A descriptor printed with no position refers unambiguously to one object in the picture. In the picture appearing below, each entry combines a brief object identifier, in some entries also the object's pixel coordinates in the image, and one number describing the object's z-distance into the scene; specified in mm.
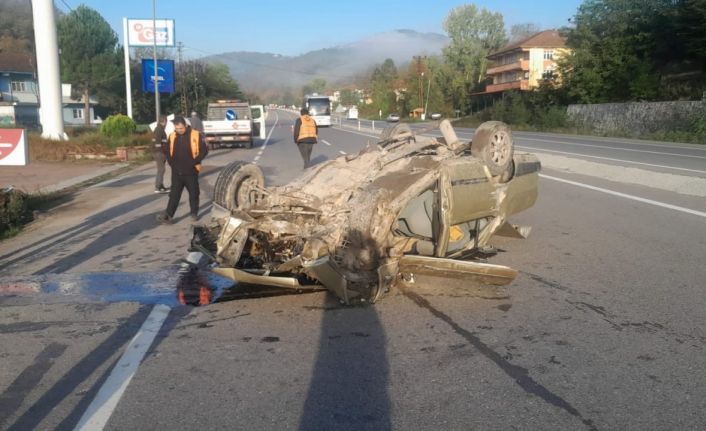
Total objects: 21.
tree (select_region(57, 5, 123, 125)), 58656
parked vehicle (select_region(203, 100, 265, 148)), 29672
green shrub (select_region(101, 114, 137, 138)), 28328
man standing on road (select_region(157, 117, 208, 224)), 10000
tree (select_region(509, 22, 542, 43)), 132250
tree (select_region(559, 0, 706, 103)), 43469
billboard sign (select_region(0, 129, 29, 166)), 9664
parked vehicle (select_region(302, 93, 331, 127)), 56381
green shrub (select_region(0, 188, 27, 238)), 9866
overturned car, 5387
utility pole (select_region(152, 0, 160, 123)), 33625
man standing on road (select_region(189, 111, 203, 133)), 21881
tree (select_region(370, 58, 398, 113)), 93562
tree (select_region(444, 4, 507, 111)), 94562
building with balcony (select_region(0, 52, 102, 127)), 65250
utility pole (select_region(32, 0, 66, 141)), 26594
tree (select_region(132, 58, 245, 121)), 66250
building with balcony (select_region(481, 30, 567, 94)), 75562
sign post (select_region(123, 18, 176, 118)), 44625
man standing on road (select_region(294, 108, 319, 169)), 15624
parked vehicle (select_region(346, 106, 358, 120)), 89762
